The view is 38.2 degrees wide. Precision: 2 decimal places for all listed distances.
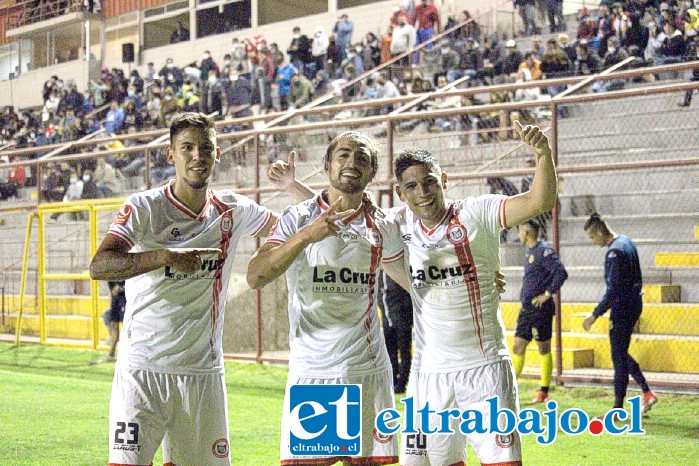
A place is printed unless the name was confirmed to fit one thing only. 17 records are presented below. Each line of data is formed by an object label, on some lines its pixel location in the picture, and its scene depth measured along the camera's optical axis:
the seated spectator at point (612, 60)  15.45
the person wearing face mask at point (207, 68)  25.92
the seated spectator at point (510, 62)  17.66
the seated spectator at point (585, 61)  16.45
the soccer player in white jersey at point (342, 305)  4.44
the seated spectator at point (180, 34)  33.72
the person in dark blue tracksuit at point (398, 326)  10.84
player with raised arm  4.55
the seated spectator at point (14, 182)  18.56
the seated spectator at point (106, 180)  19.05
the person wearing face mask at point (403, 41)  21.34
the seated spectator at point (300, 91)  21.39
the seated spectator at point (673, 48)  15.31
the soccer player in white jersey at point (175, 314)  4.41
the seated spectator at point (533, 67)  16.80
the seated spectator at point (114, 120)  23.67
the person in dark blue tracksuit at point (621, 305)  9.12
